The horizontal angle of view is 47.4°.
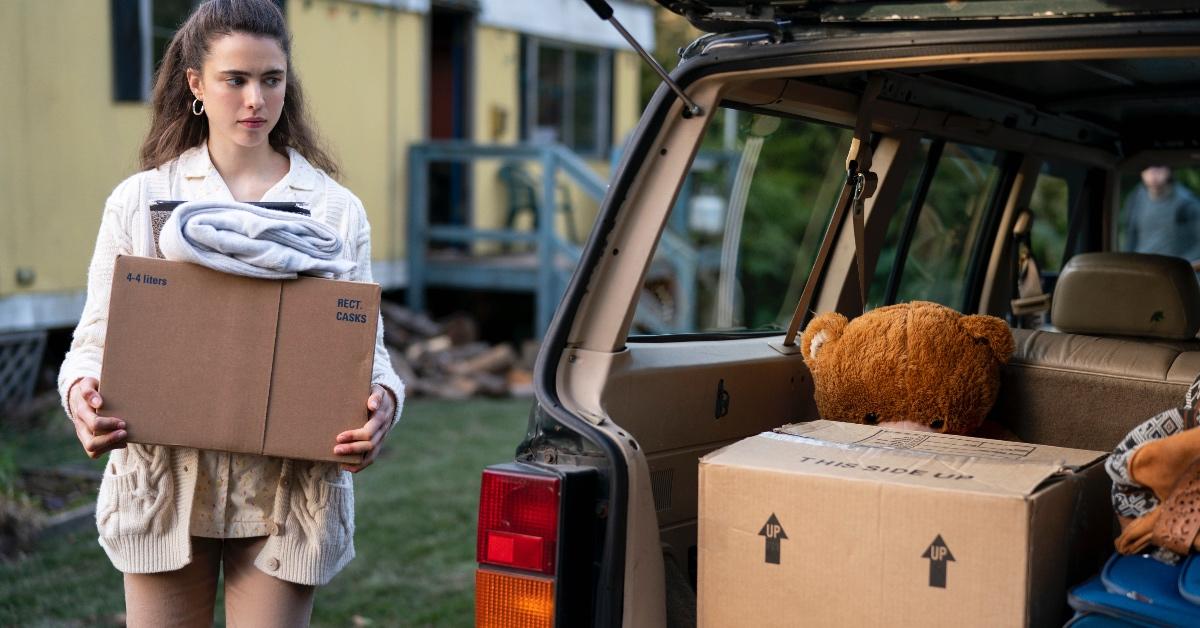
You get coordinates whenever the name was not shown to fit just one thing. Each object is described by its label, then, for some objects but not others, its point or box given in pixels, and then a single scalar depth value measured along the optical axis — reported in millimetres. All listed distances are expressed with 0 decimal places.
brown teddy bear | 3293
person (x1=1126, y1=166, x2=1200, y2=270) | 8352
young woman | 2693
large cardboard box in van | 2246
